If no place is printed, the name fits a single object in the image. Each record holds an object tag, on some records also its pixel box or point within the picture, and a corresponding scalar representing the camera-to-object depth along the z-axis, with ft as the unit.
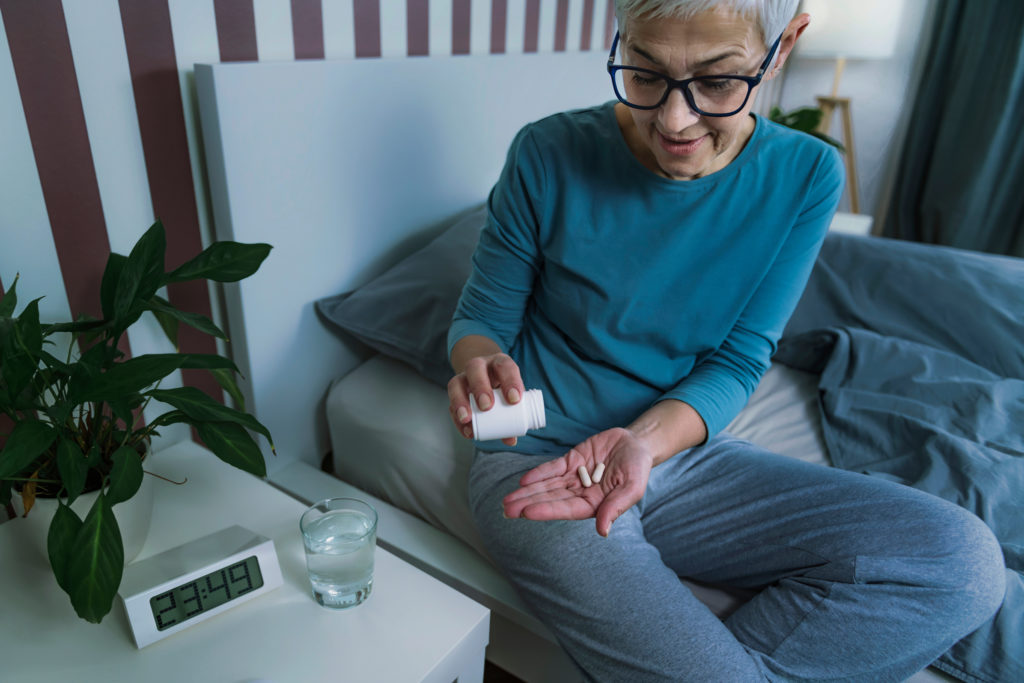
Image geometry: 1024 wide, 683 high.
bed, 3.34
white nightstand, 2.32
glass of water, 2.53
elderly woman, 2.49
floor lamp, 8.82
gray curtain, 8.87
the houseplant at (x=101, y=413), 2.09
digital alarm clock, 2.37
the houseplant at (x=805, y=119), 8.77
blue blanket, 3.15
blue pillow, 3.88
